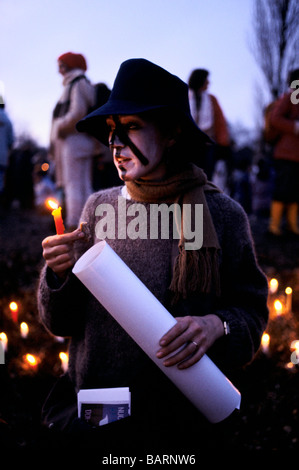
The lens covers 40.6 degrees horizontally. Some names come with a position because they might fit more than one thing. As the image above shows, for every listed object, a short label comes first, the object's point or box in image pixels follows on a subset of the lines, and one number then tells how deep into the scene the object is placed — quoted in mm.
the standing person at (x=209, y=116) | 4688
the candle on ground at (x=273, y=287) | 3436
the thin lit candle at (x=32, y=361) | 2596
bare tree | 14498
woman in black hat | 1489
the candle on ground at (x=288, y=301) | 3400
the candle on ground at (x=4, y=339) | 2686
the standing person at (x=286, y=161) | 5543
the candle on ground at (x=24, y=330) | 2995
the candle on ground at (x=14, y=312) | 3114
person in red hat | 4566
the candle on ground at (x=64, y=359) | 2450
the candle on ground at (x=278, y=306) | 3311
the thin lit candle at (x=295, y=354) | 2797
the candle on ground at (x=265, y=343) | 2877
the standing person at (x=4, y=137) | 5938
